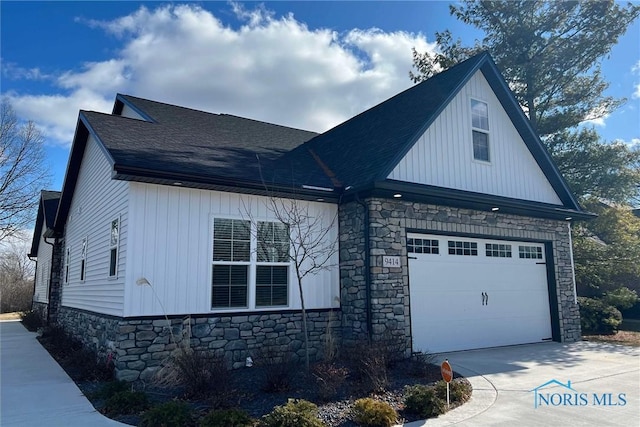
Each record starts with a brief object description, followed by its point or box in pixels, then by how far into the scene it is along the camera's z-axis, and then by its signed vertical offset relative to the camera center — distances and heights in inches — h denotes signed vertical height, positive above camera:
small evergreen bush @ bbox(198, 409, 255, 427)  192.5 -59.7
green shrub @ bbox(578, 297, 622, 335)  525.3 -44.7
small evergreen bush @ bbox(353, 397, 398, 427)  203.0 -60.9
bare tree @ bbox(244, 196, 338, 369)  355.9 +37.9
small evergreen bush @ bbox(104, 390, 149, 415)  228.2 -62.6
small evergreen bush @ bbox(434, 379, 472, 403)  239.1 -60.2
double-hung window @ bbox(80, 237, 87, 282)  466.4 +25.5
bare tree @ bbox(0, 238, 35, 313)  1198.3 -0.4
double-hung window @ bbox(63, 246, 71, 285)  568.2 +26.2
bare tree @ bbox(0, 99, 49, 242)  943.0 +247.9
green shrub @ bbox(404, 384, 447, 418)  219.8 -60.6
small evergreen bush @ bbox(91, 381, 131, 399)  256.3 -62.0
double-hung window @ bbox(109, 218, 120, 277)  342.3 +28.4
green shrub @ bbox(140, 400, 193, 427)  198.1 -60.0
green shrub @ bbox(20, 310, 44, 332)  686.6 -62.6
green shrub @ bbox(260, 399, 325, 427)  190.2 -58.3
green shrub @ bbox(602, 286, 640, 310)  586.2 -23.5
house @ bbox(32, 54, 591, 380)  311.0 +42.9
